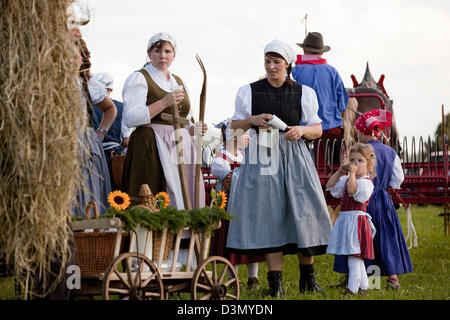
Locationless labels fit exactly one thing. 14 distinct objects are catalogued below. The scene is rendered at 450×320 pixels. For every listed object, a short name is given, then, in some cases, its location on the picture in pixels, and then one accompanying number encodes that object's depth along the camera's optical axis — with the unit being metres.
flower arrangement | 8.17
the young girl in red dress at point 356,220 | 10.89
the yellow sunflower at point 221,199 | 9.75
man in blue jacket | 15.42
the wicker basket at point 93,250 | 8.12
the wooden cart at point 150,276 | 7.94
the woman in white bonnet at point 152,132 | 11.00
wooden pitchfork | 10.08
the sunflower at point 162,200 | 9.48
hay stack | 6.93
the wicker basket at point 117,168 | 11.70
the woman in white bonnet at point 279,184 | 10.57
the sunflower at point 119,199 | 8.27
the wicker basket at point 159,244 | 8.70
